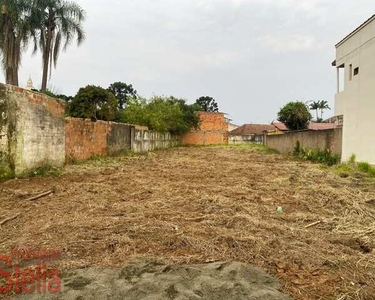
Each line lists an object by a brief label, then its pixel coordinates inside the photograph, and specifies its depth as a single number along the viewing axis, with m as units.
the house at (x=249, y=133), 38.44
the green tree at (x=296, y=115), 27.17
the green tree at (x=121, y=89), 50.72
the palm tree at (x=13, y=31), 17.22
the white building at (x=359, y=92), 8.67
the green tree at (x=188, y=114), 29.19
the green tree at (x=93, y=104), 23.11
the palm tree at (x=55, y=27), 19.23
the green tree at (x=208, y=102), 66.73
